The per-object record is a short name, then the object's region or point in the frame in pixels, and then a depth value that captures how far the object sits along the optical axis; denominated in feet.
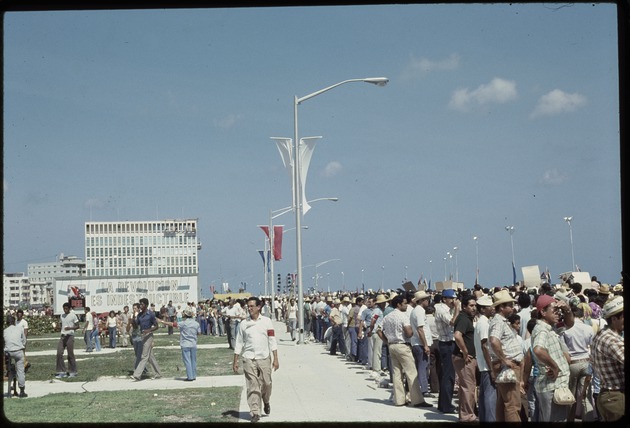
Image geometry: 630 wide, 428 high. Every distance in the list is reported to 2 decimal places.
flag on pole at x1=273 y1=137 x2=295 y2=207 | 109.09
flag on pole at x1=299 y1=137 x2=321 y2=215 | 109.60
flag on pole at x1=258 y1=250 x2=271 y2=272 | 195.57
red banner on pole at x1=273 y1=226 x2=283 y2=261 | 148.97
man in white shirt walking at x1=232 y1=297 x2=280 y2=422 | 45.57
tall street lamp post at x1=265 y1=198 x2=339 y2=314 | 157.38
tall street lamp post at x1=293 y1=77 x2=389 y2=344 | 109.09
